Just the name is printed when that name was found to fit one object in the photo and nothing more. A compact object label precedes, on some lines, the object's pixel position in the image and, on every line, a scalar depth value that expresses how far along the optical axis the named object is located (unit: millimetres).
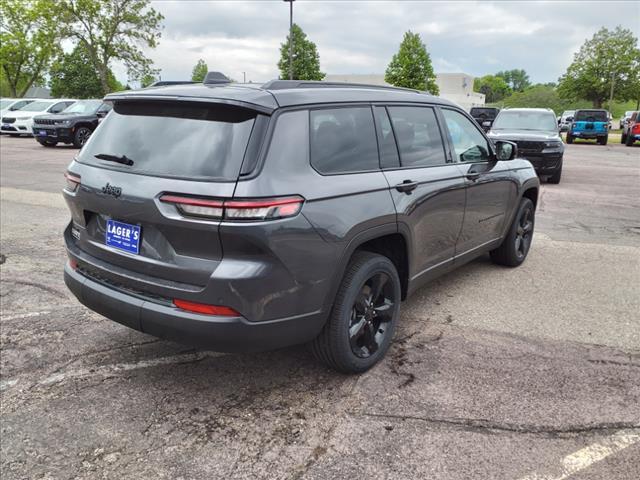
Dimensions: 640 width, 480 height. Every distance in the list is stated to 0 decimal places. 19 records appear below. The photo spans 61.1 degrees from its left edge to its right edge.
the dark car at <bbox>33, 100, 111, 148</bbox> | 18750
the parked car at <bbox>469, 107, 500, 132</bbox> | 26711
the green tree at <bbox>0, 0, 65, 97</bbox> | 43062
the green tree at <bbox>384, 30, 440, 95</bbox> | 56656
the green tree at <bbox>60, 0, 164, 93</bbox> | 42656
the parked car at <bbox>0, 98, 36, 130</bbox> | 25950
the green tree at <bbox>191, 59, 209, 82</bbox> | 98762
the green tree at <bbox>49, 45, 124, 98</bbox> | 52969
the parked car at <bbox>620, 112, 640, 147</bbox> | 25953
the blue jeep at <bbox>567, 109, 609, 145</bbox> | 27547
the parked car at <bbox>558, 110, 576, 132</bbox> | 34619
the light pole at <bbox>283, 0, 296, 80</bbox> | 33681
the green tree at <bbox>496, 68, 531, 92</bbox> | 179875
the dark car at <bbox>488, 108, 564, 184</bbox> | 11930
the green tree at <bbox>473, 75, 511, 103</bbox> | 157500
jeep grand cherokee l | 2674
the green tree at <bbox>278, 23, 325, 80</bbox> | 55312
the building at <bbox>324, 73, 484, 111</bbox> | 81812
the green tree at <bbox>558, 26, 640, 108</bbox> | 53812
